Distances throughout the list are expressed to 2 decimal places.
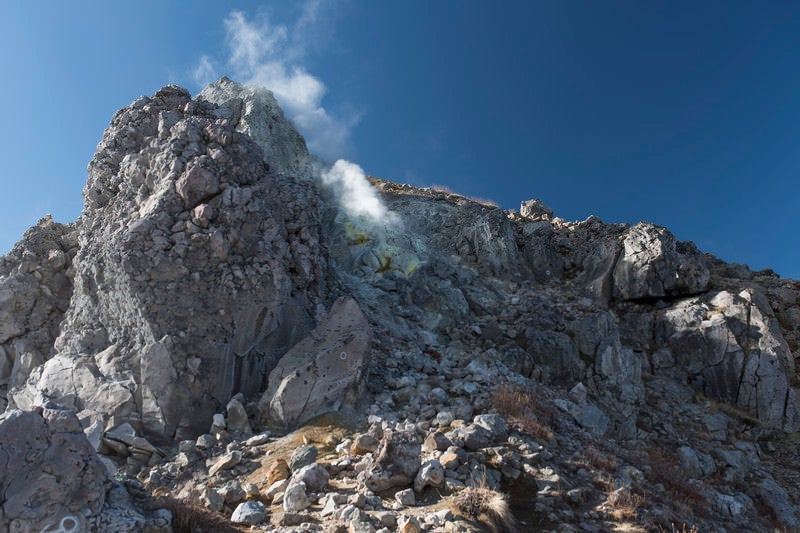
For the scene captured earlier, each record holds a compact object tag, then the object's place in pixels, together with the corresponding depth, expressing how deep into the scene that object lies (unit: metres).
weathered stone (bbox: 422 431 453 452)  9.21
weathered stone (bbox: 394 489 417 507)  7.76
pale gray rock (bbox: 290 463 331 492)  8.14
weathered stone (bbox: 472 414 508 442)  9.86
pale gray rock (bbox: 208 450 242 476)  9.54
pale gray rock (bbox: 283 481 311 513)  7.64
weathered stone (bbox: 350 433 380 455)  9.31
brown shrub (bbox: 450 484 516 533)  7.30
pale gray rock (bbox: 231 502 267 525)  7.37
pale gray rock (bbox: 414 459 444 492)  8.11
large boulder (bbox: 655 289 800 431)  16.56
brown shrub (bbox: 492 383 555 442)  10.46
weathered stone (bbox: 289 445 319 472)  9.08
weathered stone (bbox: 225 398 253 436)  10.83
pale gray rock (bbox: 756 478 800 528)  12.16
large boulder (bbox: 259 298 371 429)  11.00
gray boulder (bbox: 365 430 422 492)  8.14
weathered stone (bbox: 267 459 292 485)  8.77
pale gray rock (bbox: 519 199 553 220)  29.39
